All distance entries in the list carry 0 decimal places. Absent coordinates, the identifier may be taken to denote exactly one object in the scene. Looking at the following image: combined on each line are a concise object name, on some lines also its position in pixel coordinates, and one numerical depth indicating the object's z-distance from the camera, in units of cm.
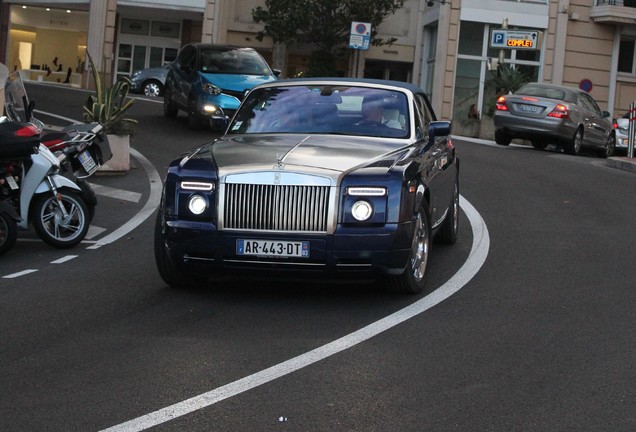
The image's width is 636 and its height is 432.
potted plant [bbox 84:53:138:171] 1650
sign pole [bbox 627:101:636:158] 2570
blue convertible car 792
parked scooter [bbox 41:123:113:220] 1182
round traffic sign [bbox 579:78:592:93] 4562
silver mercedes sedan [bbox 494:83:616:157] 2625
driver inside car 963
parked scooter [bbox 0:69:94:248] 1061
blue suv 2214
